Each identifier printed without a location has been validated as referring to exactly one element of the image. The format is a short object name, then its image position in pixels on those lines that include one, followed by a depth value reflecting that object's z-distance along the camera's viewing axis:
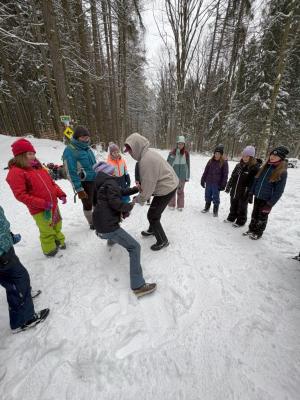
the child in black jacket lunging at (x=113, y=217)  2.29
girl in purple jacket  4.54
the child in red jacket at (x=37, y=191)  2.64
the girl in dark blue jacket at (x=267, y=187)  3.33
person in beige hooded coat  2.74
